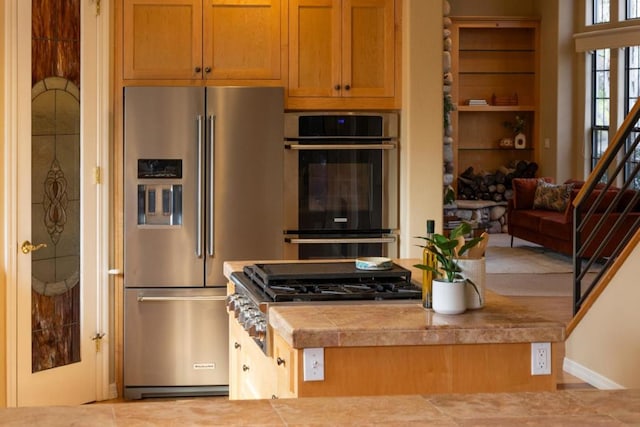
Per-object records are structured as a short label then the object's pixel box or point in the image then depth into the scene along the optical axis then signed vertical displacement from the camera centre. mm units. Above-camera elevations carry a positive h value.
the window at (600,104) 13961 +1254
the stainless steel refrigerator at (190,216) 5594 -110
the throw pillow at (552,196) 12250 +2
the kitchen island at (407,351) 2949 -452
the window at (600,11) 13859 +2486
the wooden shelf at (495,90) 14969 +1539
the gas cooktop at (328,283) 3434 -308
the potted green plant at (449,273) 3158 -236
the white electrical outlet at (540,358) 3084 -482
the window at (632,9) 13326 +2405
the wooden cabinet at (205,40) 5645 +850
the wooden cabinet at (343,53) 5730 +789
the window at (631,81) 13359 +1490
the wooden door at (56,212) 5051 -87
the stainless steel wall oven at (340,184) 5730 +65
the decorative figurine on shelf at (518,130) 14914 +953
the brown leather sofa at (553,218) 10727 -248
